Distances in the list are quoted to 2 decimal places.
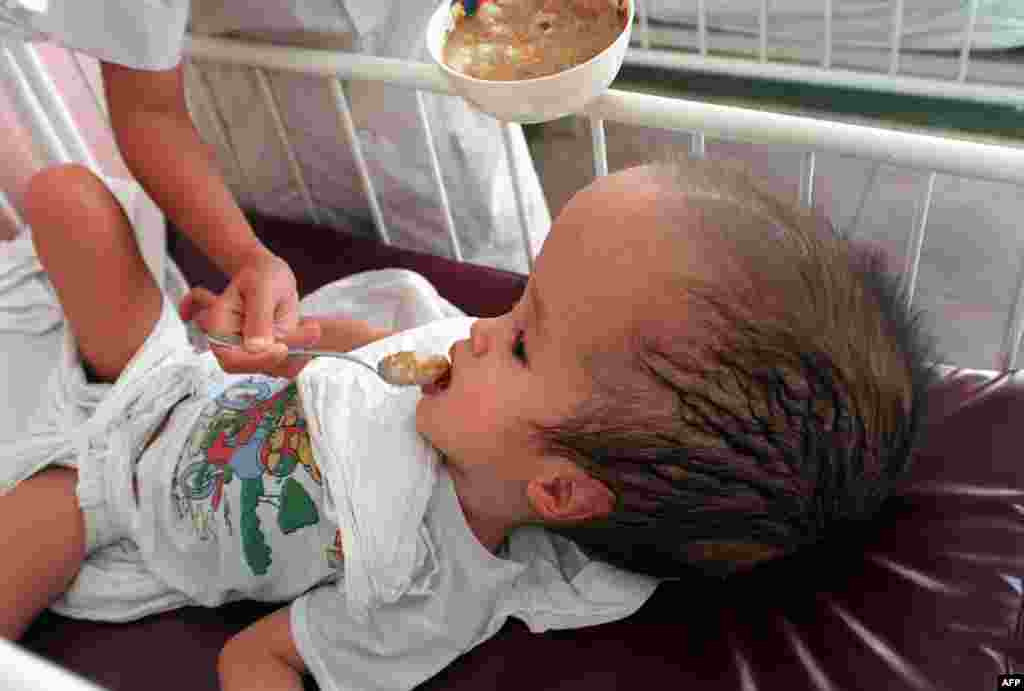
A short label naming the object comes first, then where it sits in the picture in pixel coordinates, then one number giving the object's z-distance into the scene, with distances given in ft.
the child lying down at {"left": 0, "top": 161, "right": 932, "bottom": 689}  2.02
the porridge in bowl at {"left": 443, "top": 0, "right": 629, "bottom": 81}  2.49
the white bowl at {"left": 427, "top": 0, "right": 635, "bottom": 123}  2.31
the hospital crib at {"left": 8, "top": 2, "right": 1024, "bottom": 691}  2.32
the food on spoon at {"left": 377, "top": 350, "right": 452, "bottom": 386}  2.43
